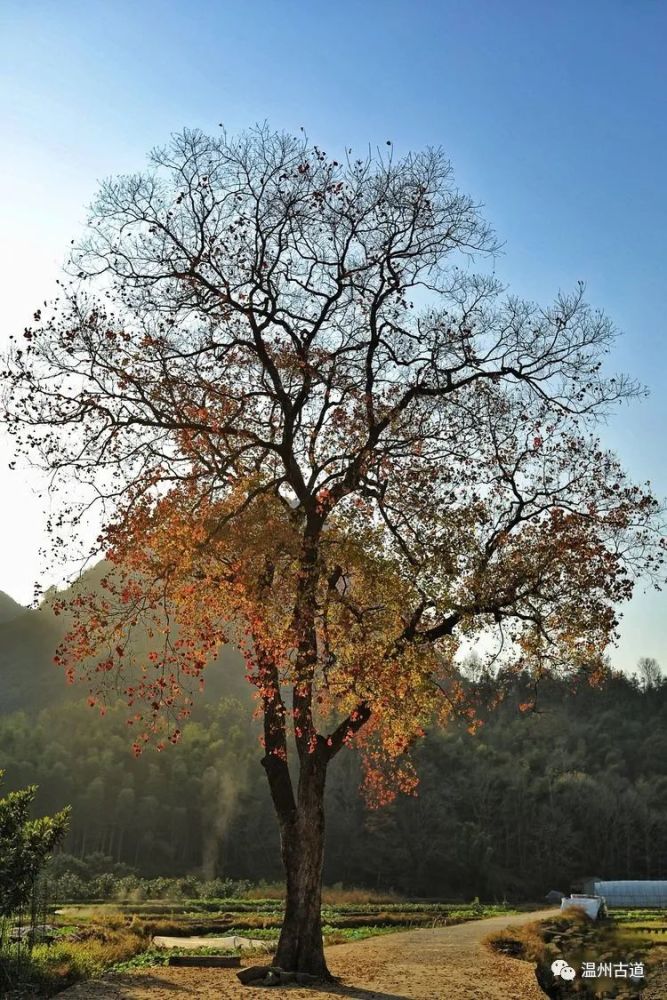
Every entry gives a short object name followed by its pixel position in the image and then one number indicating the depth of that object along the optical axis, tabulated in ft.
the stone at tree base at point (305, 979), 39.75
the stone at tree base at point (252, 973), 39.83
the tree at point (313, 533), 40.83
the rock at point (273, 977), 39.40
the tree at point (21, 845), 35.58
